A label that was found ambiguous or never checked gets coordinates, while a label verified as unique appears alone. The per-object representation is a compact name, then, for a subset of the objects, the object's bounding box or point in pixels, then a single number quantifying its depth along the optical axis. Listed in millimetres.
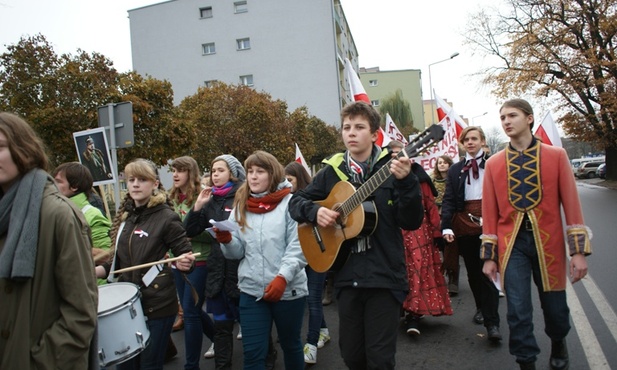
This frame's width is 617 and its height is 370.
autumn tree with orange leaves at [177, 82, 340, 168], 22109
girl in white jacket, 3195
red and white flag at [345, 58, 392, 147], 6484
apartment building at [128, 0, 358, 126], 36531
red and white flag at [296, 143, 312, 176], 9133
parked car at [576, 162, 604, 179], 46550
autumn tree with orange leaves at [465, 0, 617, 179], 26047
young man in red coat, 3158
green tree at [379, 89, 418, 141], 64938
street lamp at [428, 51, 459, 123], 30906
